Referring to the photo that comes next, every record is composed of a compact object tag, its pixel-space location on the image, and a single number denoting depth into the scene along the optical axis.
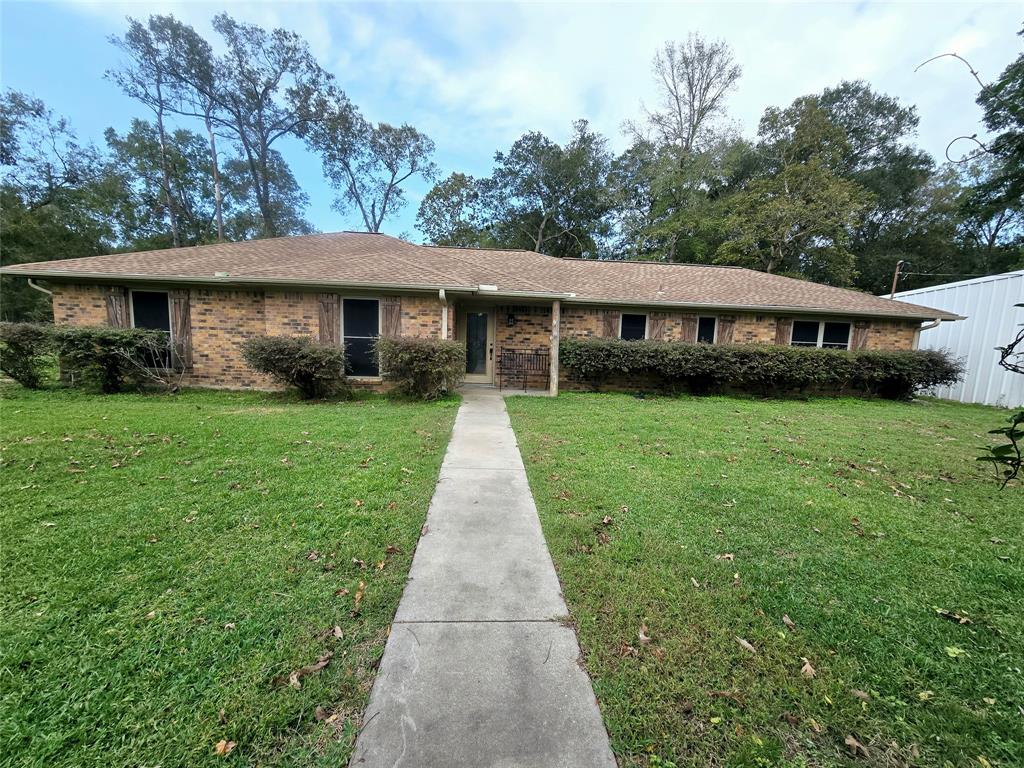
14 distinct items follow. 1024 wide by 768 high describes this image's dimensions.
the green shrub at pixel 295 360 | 8.04
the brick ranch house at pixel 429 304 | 9.20
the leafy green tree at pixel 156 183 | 24.00
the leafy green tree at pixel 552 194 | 26.44
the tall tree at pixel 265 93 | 23.19
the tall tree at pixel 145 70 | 21.47
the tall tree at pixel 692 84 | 21.30
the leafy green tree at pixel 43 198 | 20.48
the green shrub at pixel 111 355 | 8.01
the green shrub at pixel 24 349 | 7.95
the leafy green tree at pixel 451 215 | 26.66
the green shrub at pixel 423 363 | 8.23
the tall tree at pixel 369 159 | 25.91
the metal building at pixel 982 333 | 10.51
